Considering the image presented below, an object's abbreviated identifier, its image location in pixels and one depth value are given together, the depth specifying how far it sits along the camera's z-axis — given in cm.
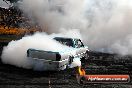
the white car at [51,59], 1192
